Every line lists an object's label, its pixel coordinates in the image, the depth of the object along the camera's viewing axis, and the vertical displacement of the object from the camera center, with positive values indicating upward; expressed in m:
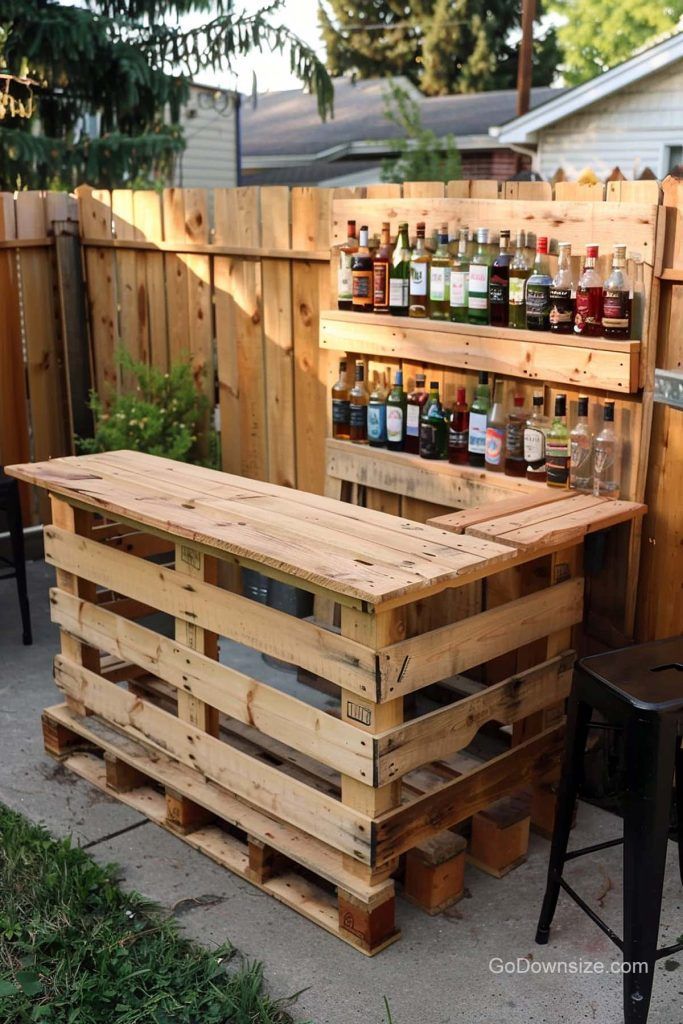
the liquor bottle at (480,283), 4.27 -0.26
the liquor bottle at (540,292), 4.04 -0.28
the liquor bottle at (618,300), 3.81 -0.29
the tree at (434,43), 35.88 +5.66
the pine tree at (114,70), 12.49 +1.73
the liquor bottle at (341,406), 5.10 -0.87
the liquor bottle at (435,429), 4.63 -0.89
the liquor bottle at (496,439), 4.35 -0.87
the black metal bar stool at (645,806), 2.81 -1.49
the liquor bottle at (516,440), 4.27 -0.86
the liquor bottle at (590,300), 3.90 -0.30
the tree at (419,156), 20.31 +1.09
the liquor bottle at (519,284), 4.17 -0.26
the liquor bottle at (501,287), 4.21 -0.28
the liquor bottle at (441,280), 4.48 -0.27
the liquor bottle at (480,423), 4.43 -0.83
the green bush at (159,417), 6.08 -1.10
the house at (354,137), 23.02 +1.74
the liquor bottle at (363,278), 4.84 -0.27
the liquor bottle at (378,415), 4.89 -0.87
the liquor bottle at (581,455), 4.07 -0.88
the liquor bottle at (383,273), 4.75 -0.25
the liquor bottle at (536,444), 4.20 -0.86
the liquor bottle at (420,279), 4.56 -0.26
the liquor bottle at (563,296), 4.00 -0.29
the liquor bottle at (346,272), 4.95 -0.26
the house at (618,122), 15.29 +1.32
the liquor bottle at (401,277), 4.68 -0.26
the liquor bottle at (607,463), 4.02 -0.89
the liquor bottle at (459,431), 4.53 -0.88
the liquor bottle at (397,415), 4.78 -0.86
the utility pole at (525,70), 20.70 +2.66
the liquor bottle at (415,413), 4.71 -0.84
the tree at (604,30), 37.34 +6.15
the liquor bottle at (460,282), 4.39 -0.27
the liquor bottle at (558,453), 4.08 -0.87
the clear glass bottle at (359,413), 5.04 -0.89
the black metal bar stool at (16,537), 5.41 -1.57
